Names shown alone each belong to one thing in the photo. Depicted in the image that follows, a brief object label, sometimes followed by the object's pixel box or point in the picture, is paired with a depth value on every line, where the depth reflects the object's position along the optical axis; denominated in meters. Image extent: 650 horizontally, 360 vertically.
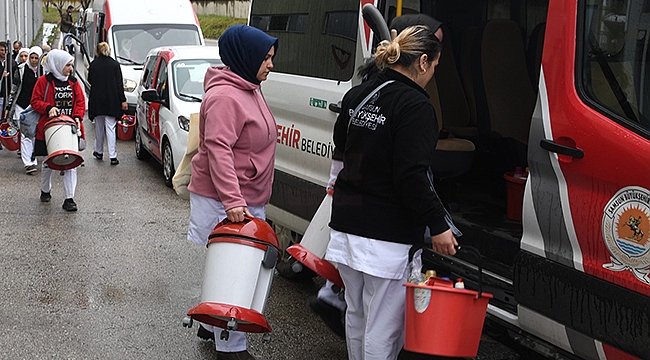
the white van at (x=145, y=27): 16.86
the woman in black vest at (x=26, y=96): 11.66
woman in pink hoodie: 4.39
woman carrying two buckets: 3.48
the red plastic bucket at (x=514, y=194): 4.80
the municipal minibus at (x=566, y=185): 3.22
